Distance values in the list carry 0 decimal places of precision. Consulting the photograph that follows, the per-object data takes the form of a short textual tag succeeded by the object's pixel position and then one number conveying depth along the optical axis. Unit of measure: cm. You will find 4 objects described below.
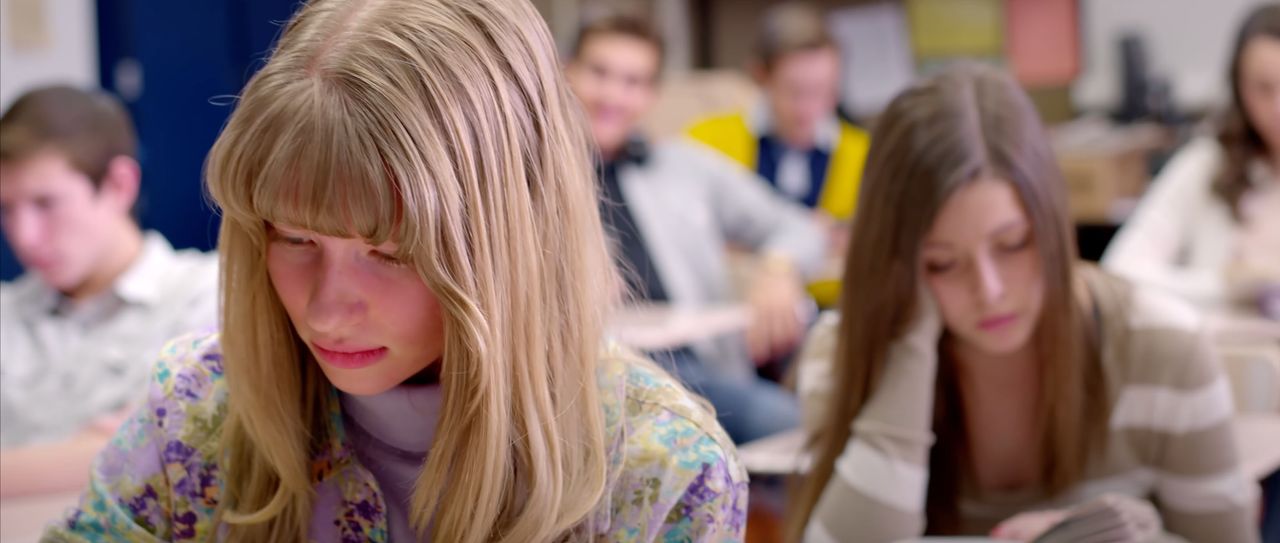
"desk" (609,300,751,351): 249
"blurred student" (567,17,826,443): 297
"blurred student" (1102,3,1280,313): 253
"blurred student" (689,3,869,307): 394
